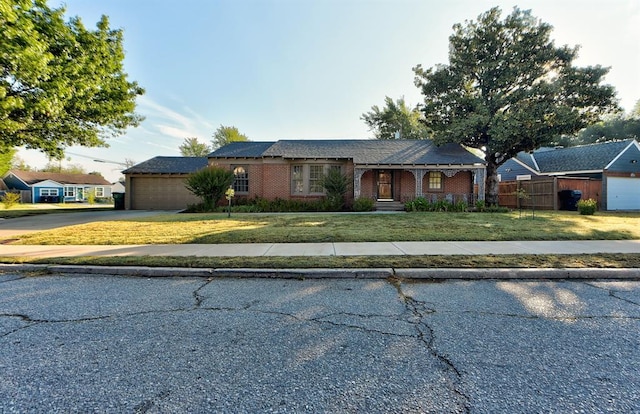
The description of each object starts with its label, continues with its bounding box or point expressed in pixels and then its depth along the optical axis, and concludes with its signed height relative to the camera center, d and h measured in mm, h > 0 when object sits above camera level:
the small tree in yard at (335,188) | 16703 +855
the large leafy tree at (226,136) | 39703 +9553
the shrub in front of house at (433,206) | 15758 -200
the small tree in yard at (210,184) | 15555 +1060
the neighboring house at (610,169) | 20078 +2440
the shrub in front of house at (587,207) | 14617 -259
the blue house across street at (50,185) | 43562 +2851
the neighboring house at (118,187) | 50688 +3044
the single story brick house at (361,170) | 17438 +2038
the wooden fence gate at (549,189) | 18375 +887
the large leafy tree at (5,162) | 22028 +3451
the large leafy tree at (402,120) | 35375 +10321
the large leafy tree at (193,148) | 44916 +8651
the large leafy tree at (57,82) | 9617 +4914
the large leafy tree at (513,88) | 16250 +6912
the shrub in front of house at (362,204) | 16062 -86
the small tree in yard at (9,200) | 24372 +277
